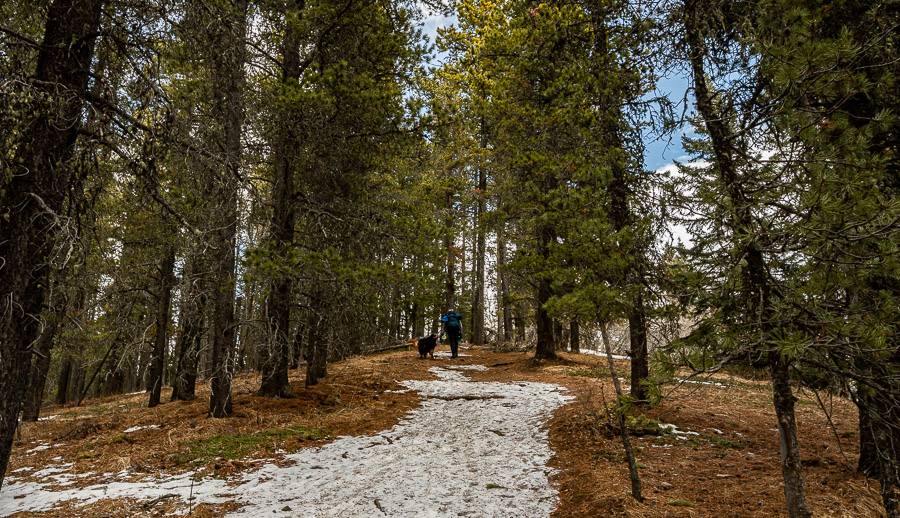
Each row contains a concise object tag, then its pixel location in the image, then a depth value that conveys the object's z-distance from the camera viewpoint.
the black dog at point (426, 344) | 16.62
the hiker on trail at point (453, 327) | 16.44
